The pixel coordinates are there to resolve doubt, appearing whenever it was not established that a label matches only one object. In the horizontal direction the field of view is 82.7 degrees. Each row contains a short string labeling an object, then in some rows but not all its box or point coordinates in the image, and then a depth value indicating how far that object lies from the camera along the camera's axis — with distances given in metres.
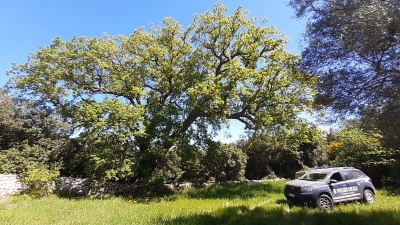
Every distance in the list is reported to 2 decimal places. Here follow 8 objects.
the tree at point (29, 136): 14.16
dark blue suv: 9.34
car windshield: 10.26
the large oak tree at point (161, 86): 13.68
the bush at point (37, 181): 12.64
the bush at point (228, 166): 20.81
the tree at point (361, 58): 5.81
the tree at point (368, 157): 14.79
